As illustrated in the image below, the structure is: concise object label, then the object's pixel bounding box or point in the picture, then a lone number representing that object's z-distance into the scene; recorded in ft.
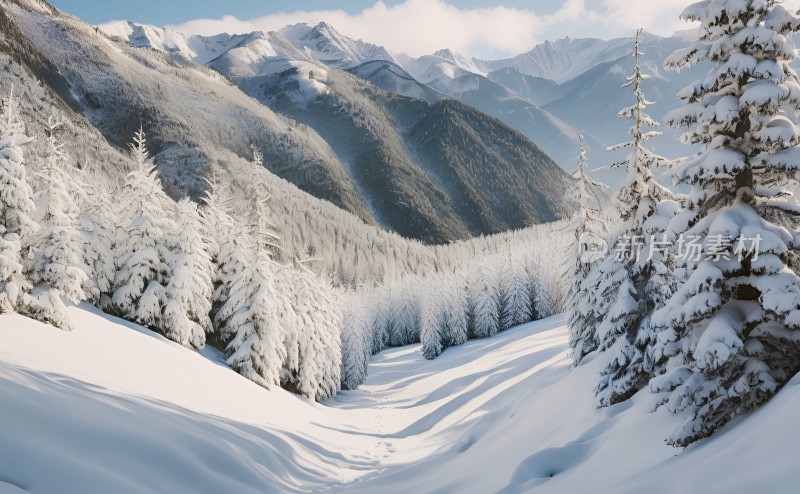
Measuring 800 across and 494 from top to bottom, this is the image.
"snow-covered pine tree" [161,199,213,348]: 86.17
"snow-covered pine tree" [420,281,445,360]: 212.23
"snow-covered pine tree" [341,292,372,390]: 155.84
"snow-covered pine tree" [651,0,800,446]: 24.47
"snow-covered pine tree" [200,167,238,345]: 97.60
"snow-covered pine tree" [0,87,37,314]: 54.08
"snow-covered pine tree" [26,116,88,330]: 58.03
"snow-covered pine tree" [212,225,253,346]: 91.66
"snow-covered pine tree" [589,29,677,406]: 43.55
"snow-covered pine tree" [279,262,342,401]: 108.17
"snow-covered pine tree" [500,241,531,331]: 239.91
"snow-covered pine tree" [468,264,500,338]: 233.35
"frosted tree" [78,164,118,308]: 84.07
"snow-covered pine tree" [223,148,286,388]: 88.33
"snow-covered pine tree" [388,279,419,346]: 322.75
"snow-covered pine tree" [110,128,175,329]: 86.79
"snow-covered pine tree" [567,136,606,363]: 67.36
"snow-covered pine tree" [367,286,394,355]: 297.33
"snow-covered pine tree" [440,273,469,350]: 227.20
